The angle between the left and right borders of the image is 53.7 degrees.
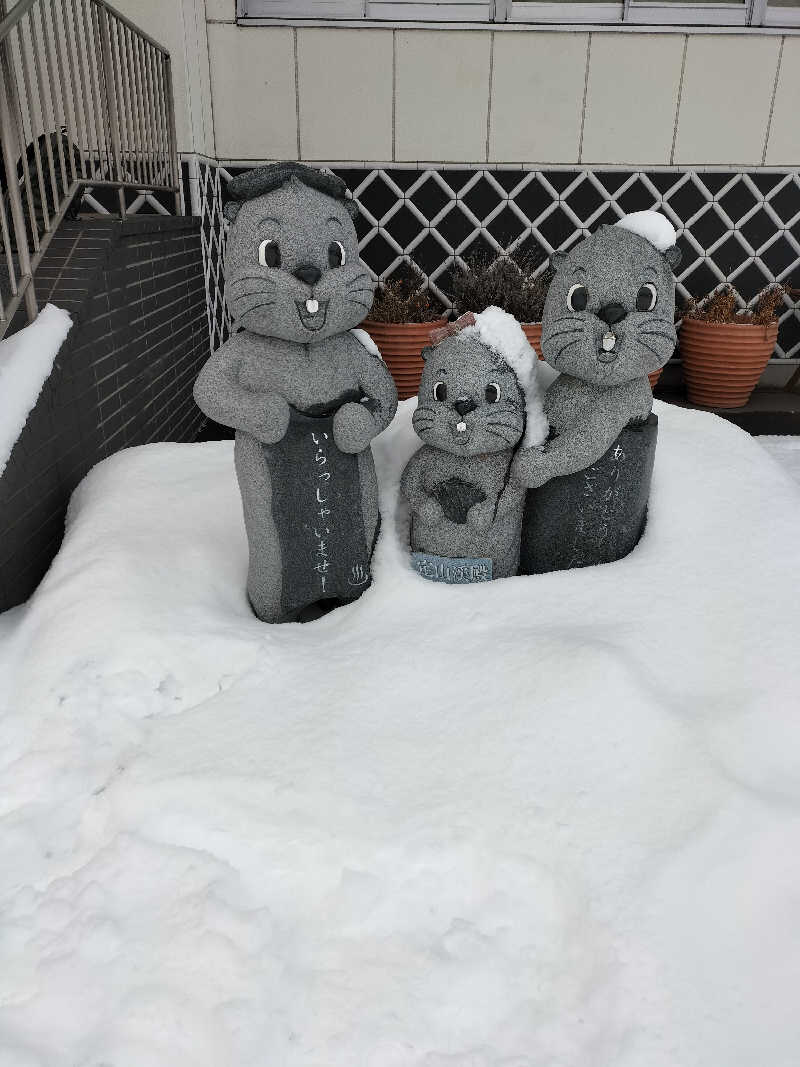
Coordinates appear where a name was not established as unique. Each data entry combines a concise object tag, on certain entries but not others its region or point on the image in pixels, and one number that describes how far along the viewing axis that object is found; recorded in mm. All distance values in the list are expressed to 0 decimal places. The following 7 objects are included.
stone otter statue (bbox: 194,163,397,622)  1725
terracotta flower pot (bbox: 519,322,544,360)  4172
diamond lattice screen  4406
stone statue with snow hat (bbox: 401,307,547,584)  1853
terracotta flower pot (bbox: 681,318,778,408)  4262
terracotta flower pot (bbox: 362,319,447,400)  4113
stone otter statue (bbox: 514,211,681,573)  1802
